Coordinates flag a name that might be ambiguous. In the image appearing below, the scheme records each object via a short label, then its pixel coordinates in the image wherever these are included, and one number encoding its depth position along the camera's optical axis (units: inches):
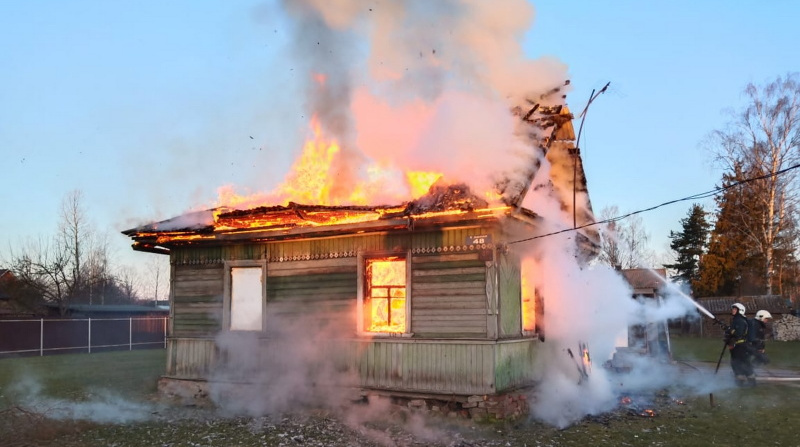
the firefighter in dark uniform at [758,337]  587.1
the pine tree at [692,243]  1934.1
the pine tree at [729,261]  1411.2
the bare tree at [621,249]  2061.3
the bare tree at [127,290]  2736.2
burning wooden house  433.1
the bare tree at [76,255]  1654.4
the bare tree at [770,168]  1141.7
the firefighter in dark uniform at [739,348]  573.6
